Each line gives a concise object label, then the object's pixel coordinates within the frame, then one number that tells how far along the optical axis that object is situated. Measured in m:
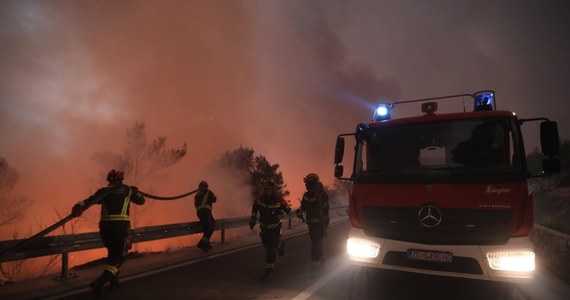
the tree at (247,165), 47.88
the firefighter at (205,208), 9.84
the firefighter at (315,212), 7.25
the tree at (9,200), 32.22
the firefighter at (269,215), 6.68
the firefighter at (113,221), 5.50
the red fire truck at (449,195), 4.28
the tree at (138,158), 37.59
